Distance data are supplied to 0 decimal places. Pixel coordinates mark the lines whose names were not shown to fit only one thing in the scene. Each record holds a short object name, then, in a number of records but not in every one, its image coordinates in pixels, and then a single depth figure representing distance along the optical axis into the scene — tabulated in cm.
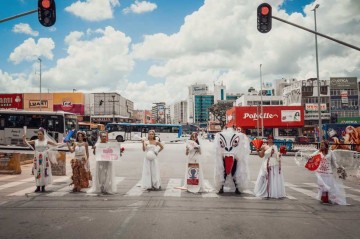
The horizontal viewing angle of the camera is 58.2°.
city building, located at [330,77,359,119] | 7631
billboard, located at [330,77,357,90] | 5748
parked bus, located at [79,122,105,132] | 6086
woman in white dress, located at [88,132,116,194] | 966
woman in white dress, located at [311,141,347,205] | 869
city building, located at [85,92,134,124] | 9088
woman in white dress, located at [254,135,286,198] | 934
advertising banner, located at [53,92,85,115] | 7444
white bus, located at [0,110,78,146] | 3189
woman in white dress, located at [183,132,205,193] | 998
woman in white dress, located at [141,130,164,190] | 1025
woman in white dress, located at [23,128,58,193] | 988
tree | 10875
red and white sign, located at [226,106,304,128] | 4581
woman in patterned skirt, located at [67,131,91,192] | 1002
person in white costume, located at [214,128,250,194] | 986
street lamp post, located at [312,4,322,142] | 2609
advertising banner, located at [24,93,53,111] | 7388
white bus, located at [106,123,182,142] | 5256
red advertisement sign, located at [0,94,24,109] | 7050
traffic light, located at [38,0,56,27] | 1025
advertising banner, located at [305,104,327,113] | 7069
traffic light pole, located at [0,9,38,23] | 1079
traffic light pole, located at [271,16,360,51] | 1162
